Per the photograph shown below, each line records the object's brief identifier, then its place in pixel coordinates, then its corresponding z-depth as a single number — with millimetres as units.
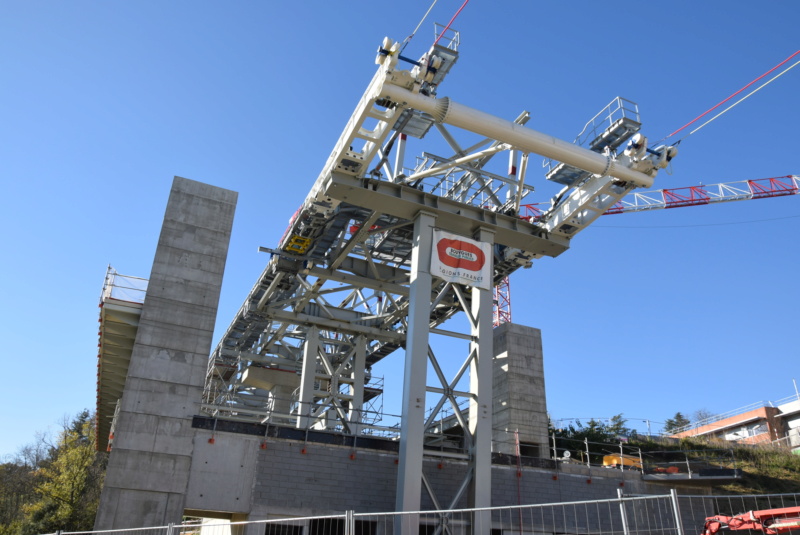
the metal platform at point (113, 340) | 20484
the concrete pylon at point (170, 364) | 17359
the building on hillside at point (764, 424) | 59472
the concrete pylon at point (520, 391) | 26828
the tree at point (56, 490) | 43938
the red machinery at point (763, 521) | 12461
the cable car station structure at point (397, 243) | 18078
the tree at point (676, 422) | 93938
